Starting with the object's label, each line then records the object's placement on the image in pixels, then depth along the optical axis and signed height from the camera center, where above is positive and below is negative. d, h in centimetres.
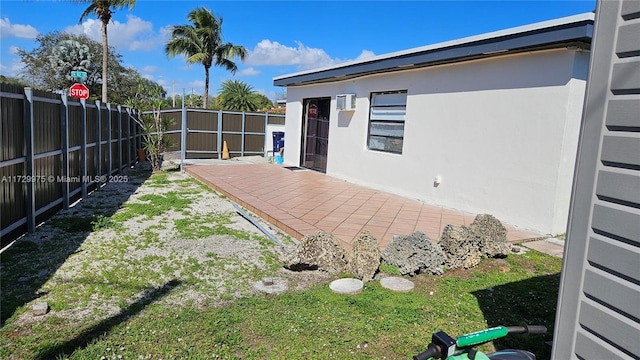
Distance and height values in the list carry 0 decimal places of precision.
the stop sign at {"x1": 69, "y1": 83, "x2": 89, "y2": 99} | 1158 +88
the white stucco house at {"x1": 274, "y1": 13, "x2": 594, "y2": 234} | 510 +37
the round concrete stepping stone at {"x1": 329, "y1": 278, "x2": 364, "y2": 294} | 343 -136
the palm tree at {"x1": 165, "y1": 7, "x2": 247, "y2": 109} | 2111 +493
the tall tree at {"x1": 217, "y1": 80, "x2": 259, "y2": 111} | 2627 +230
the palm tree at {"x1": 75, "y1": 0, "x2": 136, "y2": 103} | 1664 +487
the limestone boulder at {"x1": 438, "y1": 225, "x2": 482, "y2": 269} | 402 -112
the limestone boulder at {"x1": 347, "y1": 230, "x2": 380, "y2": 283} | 371 -119
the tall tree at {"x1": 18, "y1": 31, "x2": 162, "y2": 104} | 2702 +399
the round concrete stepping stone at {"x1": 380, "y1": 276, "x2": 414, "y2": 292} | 352 -135
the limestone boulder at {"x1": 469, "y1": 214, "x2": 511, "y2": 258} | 430 -105
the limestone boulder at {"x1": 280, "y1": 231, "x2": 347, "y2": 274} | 390 -124
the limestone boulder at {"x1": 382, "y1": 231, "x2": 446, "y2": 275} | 387 -118
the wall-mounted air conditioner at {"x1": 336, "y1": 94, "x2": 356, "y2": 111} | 905 +80
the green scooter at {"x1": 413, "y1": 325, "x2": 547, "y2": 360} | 138 -74
